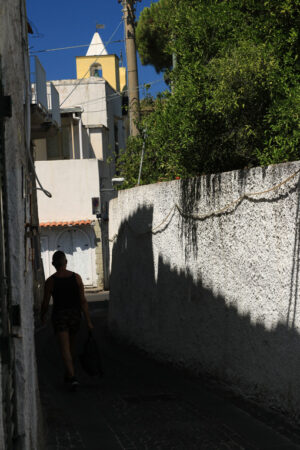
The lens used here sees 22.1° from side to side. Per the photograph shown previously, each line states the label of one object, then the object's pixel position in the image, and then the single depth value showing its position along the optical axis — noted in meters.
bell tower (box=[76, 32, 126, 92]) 42.69
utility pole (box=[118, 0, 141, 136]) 22.83
